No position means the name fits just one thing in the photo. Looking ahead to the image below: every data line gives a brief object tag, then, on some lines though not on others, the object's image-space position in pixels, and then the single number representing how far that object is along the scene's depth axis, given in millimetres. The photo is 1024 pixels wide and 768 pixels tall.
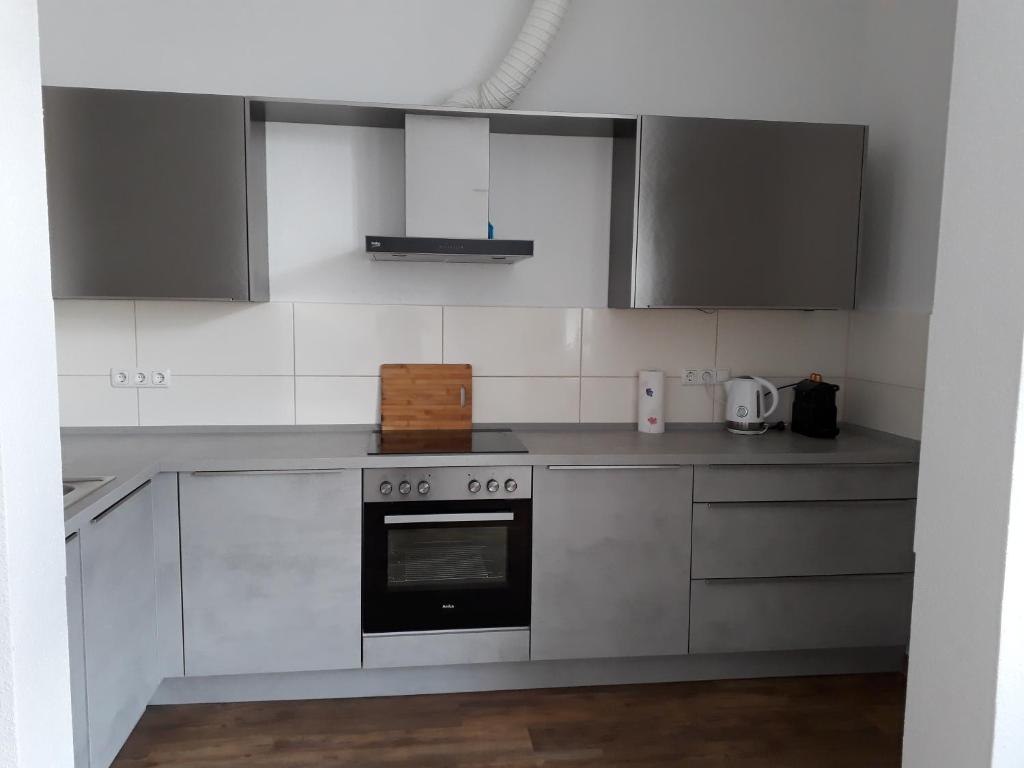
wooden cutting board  3049
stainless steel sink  2018
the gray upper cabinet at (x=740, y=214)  2828
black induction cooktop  2695
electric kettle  3137
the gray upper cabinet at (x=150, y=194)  2543
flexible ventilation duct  2881
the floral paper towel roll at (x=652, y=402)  3135
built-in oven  2637
